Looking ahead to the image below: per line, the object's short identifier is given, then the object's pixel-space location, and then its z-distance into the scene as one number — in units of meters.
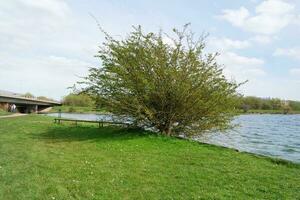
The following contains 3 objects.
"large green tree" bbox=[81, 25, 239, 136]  12.56
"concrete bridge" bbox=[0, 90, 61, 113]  41.05
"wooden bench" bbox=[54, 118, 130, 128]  13.84
